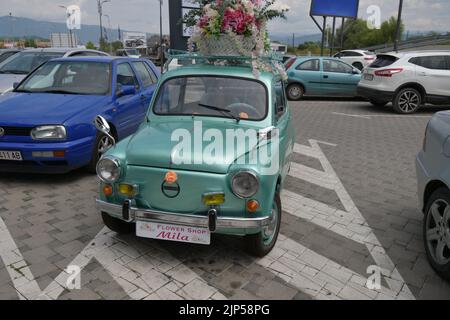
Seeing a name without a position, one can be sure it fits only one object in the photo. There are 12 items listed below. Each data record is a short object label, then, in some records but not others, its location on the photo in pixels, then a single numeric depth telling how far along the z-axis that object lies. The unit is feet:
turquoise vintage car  10.32
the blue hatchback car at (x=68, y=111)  16.34
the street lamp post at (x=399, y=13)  58.72
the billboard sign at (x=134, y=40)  205.16
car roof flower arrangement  14.56
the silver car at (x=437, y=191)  10.79
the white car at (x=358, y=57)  73.05
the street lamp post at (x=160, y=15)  150.09
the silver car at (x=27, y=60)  31.13
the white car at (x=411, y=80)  35.58
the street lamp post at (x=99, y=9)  172.42
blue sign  77.15
